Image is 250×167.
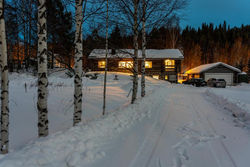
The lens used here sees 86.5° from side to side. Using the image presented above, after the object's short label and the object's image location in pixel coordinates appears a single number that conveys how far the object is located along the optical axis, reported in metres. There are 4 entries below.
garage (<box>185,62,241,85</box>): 27.31
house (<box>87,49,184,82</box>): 25.00
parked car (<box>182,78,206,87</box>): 21.17
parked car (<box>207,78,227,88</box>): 19.30
